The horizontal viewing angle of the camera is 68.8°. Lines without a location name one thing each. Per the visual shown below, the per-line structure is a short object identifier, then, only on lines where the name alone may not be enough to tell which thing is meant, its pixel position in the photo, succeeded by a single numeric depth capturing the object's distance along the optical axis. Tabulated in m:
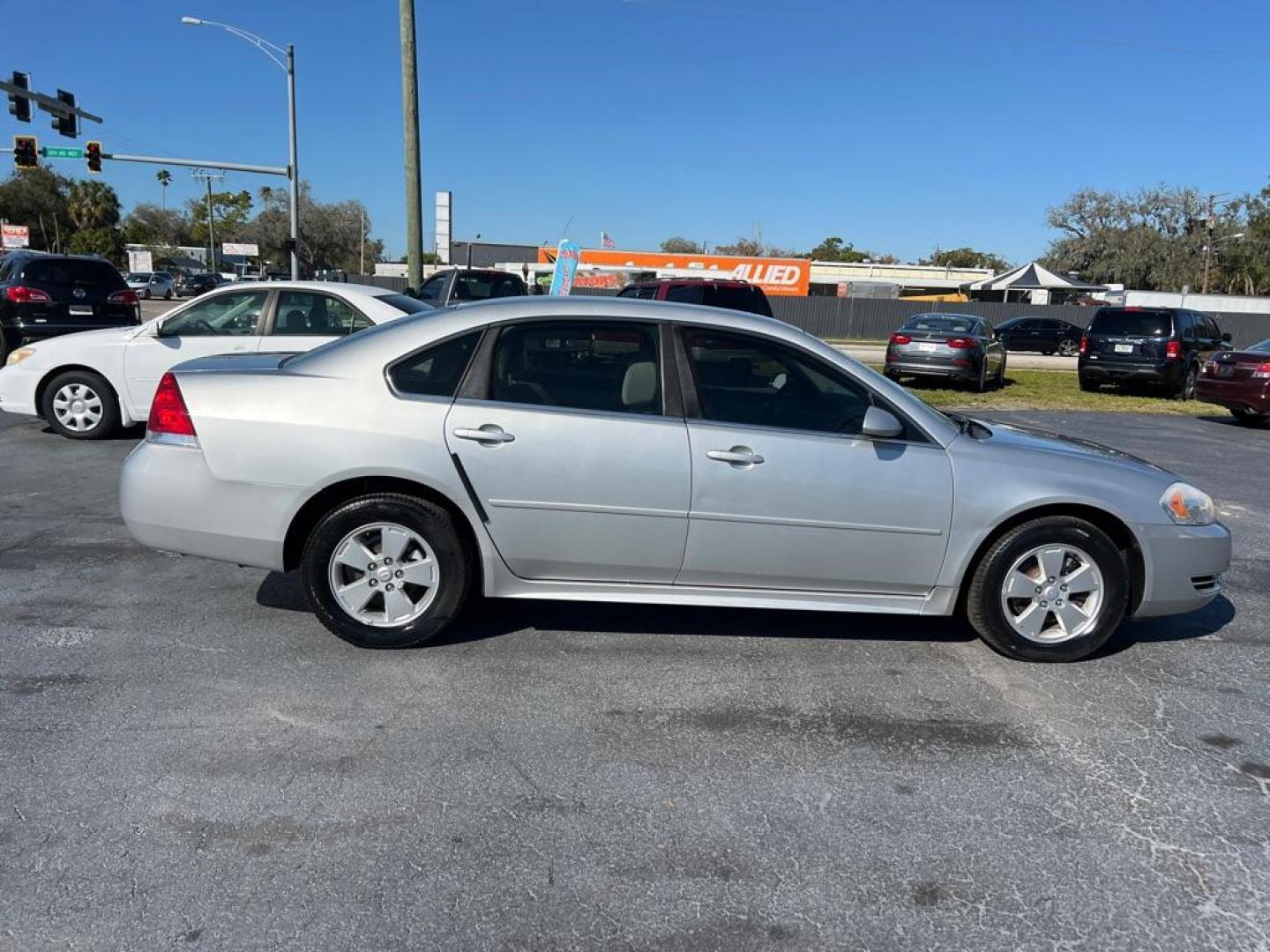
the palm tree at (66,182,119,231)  81.25
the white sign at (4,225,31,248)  53.16
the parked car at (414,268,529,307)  14.85
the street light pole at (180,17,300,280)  29.22
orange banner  46.22
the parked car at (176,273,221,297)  48.04
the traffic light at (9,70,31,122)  27.19
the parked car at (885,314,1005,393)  16.77
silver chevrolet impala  4.14
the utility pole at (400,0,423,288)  15.45
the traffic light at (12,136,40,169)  30.55
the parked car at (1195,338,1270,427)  13.30
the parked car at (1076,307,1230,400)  17.38
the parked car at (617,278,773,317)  12.98
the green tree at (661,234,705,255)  91.39
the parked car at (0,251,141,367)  12.67
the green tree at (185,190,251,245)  101.00
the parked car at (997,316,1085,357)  36.06
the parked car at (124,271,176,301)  47.06
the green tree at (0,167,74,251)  73.75
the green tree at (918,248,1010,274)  114.56
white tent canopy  52.03
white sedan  8.80
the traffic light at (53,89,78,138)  29.52
